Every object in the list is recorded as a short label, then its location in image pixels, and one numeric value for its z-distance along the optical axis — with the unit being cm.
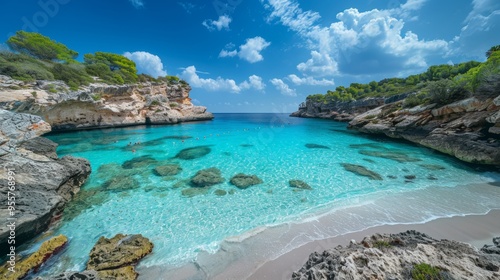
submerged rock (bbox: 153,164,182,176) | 1074
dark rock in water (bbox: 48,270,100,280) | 349
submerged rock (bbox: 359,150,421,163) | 1296
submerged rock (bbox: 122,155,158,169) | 1192
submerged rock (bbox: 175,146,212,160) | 1451
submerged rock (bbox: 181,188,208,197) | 836
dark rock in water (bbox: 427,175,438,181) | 949
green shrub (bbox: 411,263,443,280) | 259
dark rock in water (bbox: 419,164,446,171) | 1112
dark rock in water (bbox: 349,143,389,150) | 1695
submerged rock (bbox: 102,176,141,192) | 875
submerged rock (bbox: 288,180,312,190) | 890
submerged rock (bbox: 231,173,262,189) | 923
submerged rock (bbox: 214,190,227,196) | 835
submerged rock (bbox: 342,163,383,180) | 998
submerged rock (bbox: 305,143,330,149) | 1769
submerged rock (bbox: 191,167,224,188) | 940
